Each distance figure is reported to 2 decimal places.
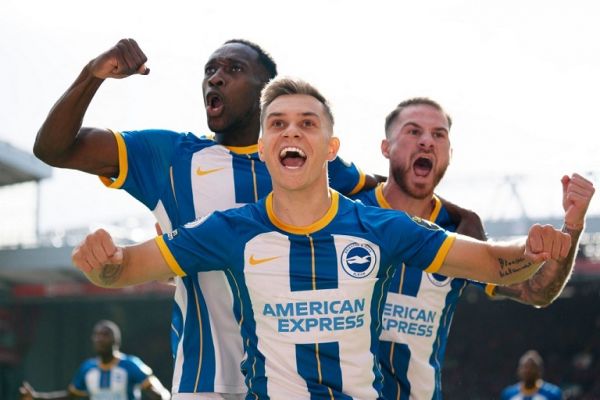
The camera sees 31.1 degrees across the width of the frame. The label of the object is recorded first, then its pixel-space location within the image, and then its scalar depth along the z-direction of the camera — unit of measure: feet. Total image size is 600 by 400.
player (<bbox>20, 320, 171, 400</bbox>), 42.91
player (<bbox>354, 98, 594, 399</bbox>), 17.07
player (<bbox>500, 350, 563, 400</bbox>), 46.14
